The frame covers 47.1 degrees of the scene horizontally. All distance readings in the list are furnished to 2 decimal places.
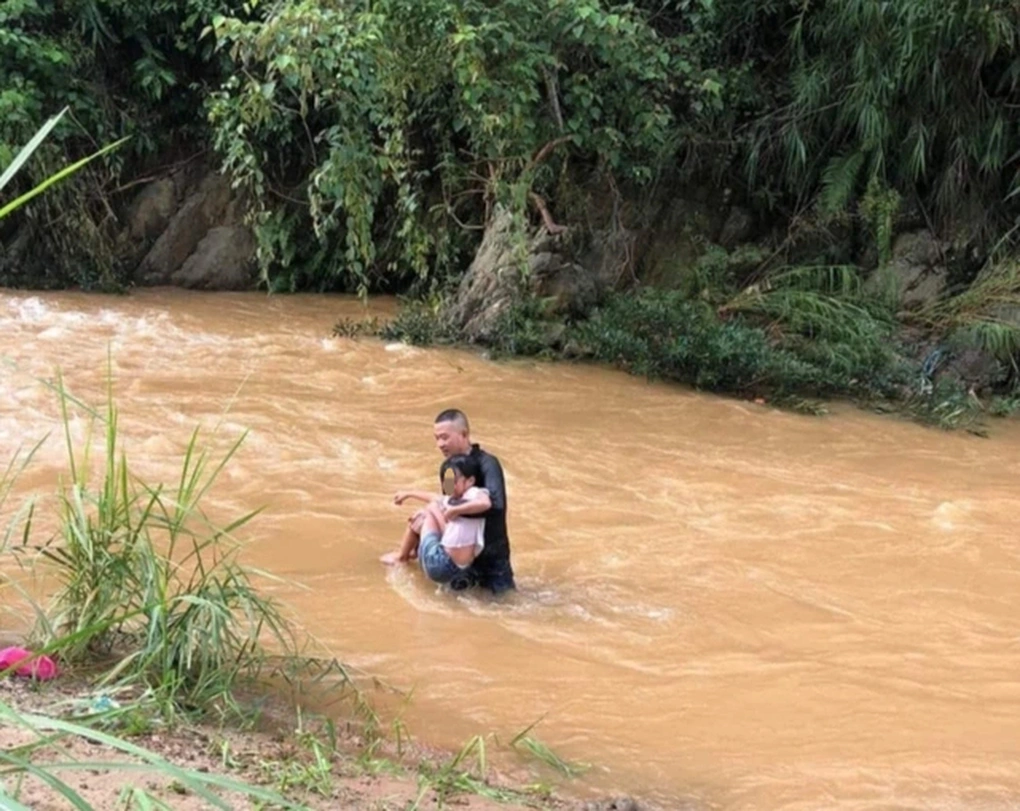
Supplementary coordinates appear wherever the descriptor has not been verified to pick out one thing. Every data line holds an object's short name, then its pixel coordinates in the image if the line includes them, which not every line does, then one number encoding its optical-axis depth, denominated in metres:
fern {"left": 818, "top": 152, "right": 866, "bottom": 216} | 11.13
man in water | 5.30
